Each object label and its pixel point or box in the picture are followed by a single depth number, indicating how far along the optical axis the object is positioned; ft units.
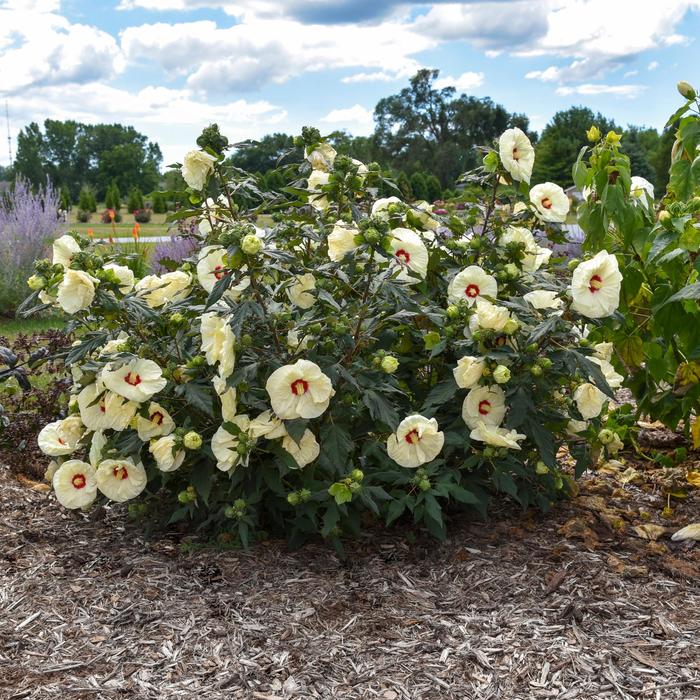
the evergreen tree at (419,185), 92.99
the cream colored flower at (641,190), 12.10
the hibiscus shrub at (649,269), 10.65
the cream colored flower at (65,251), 9.91
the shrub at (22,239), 29.22
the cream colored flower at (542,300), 9.95
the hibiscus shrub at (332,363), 9.12
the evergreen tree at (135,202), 107.38
